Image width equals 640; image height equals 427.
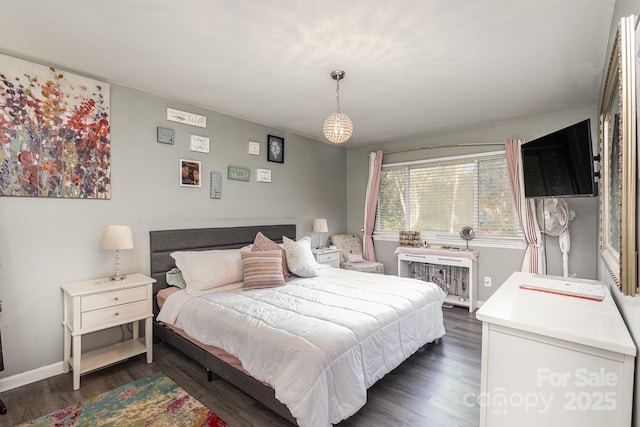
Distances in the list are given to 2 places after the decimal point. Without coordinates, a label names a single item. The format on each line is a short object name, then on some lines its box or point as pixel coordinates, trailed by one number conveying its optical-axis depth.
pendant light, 2.58
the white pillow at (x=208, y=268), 2.81
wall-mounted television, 2.23
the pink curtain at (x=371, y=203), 5.18
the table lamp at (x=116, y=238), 2.52
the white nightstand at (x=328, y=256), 4.50
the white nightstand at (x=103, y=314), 2.29
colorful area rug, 1.90
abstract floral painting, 2.30
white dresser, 1.11
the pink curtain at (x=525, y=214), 3.71
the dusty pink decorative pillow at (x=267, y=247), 3.28
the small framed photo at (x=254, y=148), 4.01
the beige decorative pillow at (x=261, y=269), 2.91
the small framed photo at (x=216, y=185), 3.61
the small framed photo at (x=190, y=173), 3.33
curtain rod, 4.10
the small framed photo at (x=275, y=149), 4.25
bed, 1.69
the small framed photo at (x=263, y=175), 4.12
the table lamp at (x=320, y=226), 4.71
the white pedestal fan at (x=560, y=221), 3.45
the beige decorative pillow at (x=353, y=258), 5.05
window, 4.08
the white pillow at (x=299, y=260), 3.28
